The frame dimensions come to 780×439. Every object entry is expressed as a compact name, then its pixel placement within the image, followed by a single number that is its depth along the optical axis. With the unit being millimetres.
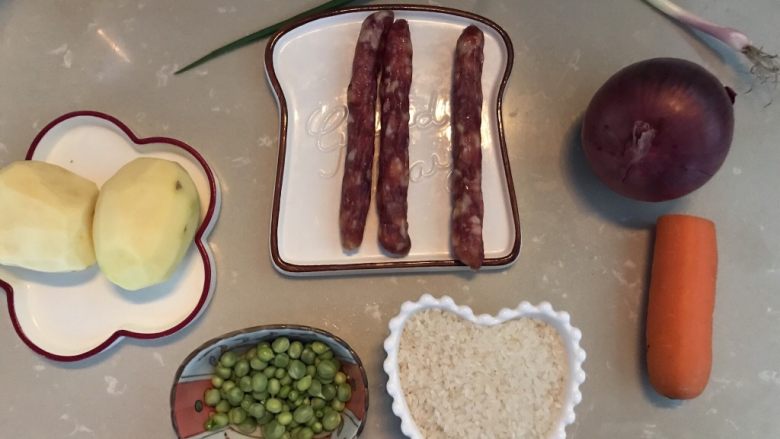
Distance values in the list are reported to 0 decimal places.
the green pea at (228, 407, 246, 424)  315
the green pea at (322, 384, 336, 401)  317
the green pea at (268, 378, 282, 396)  312
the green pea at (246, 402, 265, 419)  311
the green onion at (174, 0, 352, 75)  373
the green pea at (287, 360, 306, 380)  310
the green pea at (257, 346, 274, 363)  310
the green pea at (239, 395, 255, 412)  314
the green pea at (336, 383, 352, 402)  315
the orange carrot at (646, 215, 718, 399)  330
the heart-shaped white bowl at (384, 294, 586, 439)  303
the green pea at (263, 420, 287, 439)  306
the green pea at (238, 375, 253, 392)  311
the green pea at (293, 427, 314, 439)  310
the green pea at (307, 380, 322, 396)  313
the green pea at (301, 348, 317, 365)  314
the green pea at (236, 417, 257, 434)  319
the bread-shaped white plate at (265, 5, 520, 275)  348
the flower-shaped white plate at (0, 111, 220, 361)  334
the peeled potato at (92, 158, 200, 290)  298
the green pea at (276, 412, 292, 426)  308
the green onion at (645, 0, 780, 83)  370
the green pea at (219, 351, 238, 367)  313
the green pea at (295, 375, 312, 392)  312
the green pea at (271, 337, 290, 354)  310
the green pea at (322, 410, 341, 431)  311
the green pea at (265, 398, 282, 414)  310
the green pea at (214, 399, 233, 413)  318
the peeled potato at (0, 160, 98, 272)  303
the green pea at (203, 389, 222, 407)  315
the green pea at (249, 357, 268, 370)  311
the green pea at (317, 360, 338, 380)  309
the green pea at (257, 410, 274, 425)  319
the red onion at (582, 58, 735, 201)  295
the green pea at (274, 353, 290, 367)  314
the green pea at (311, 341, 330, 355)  314
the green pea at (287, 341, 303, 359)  313
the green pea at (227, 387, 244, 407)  311
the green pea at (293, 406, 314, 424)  308
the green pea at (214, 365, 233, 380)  315
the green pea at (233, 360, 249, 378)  312
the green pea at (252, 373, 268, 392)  308
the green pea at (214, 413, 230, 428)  315
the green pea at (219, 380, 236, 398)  314
